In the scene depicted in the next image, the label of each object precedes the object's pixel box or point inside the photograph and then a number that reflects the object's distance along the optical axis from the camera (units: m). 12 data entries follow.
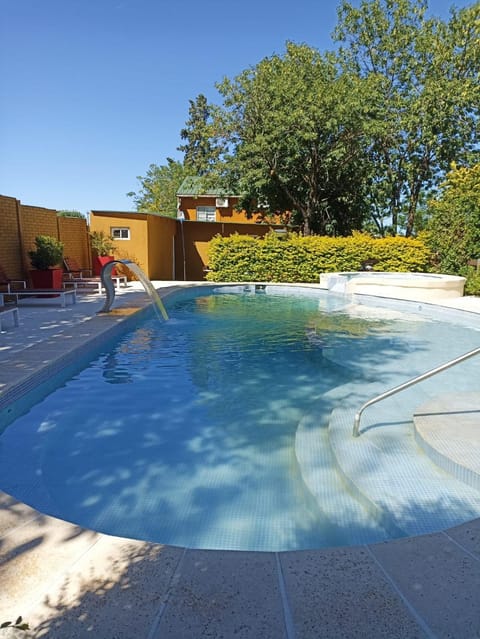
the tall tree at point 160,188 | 50.77
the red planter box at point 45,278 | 13.04
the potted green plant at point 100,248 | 17.67
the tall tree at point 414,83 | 20.97
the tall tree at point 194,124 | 49.47
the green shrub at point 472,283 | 13.34
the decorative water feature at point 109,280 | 9.88
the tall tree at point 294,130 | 18.38
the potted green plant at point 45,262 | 12.95
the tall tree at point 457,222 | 13.95
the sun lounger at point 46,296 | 11.23
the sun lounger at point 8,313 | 8.01
